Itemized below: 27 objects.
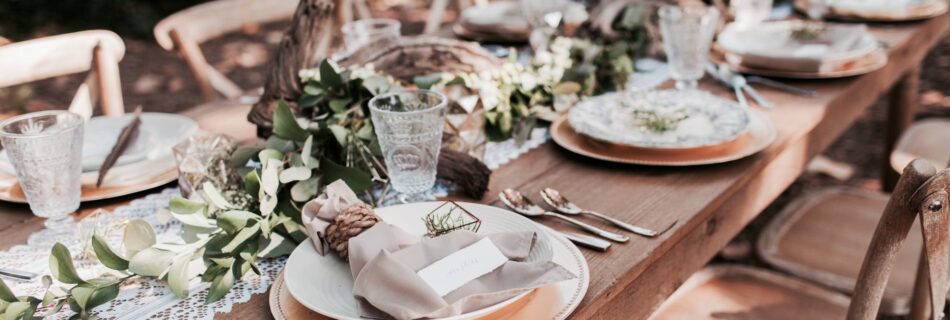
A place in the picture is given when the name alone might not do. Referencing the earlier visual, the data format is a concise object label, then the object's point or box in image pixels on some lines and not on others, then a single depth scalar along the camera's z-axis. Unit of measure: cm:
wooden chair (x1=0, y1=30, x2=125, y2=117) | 165
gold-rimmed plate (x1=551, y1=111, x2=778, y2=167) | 120
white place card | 80
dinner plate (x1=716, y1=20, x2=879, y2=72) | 160
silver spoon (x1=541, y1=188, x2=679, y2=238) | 101
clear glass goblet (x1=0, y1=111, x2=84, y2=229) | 96
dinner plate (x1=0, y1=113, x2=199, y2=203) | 115
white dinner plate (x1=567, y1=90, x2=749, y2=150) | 121
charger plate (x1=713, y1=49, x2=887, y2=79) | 160
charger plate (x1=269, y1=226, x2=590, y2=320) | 79
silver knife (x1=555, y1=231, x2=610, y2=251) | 96
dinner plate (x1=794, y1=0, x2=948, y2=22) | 205
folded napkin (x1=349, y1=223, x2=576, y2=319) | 76
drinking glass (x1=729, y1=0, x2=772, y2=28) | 188
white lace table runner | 87
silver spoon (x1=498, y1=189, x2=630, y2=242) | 100
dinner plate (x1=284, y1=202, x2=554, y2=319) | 80
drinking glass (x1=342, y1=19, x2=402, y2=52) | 161
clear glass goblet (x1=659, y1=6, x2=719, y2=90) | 144
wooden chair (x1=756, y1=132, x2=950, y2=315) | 156
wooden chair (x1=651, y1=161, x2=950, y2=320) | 90
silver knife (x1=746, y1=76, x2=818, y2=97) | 152
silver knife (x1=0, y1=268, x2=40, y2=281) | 96
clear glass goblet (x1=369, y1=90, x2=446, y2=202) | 99
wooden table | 94
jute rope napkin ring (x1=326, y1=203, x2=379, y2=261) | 88
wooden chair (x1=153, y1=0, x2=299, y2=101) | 191
